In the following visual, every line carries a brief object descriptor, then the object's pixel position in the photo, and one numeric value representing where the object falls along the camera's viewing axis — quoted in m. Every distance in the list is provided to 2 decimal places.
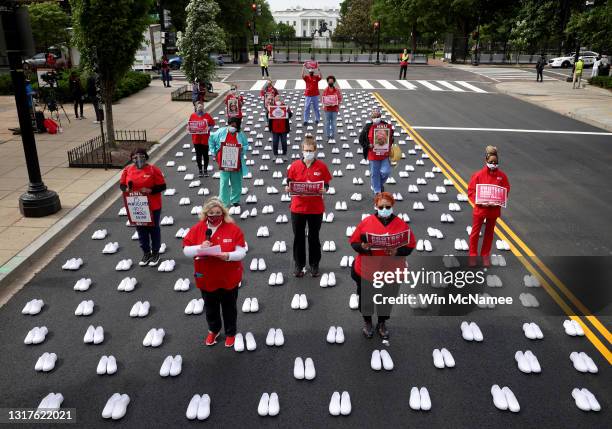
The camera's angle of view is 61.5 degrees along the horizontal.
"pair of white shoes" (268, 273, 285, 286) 7.75
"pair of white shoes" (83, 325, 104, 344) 6.30
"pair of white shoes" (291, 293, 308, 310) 7.10
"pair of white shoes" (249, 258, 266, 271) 8.23
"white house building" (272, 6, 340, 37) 198.27
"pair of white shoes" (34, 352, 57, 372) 5.80
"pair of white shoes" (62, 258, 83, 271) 8.24
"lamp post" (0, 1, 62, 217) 9.28
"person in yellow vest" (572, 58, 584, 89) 31.95
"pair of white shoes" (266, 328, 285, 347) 6.28
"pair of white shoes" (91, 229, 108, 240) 9.44
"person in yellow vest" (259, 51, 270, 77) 37.19
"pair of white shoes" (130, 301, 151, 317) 6.90
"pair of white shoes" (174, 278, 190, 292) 7.57
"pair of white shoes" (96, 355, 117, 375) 5.75
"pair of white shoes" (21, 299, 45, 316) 6.95
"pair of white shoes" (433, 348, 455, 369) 5.88
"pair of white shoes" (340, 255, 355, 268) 8.33
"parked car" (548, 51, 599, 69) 48.31
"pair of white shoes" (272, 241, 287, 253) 8.88
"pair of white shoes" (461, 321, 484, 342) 6.38
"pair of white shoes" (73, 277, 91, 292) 7.57
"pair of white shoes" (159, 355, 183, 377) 5.71
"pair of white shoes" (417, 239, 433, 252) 8.86
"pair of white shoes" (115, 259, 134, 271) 8.21
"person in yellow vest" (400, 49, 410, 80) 34.72
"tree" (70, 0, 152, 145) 13.74
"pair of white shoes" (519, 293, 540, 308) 7.17
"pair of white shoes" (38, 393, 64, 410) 5.20
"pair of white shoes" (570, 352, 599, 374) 5.77
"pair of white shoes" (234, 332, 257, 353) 6.17
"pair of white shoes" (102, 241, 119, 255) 8.82
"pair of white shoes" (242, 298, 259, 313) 7.00
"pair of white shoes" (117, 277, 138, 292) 7.55
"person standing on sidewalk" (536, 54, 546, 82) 36.06
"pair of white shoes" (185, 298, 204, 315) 6.98
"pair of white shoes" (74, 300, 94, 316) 6.92
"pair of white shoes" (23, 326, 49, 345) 6.28
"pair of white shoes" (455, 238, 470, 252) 8.93
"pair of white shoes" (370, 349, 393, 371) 5.84
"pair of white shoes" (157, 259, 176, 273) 8.19
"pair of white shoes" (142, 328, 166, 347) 6.27
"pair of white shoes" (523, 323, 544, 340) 6.41
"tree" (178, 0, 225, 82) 24.73
